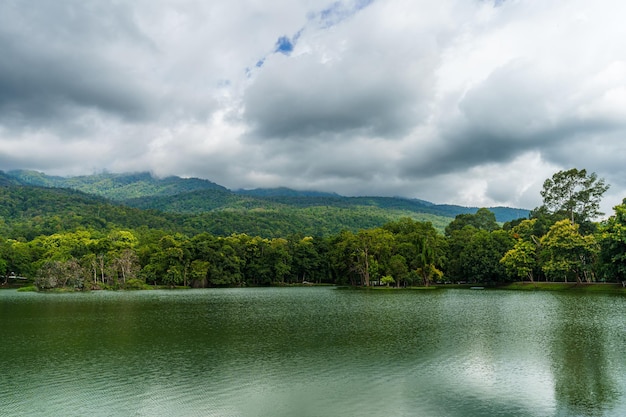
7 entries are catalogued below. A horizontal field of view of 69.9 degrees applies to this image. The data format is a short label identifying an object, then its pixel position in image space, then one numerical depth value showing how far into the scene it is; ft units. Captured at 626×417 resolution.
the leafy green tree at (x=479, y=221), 456.86
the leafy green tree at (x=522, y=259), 270.26
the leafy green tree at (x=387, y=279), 308.30
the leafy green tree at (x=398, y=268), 307.17
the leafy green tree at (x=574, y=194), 278.05
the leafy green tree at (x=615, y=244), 199.00
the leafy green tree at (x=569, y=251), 241.55
